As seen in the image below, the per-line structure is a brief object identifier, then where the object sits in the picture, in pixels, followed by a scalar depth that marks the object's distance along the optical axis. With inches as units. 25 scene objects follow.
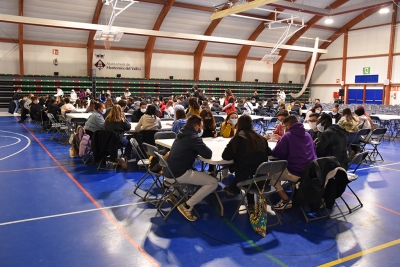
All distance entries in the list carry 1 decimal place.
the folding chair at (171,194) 149.5
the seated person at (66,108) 410.6
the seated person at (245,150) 150.3
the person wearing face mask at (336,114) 354.0
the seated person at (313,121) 236.2
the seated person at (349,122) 265.1
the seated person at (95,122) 254.5
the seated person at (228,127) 220.4
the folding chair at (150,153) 169.2
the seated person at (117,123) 240.2
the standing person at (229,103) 412.5
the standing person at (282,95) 778.8
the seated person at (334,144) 172.4
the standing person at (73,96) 672.7
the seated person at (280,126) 216.0
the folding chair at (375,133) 280.3
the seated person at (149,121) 245.1
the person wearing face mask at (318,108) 363.5
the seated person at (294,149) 157.2
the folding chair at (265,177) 139.6
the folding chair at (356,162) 162.7
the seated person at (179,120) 228.7
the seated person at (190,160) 150.3
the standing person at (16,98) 649.0
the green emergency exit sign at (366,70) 872.3
